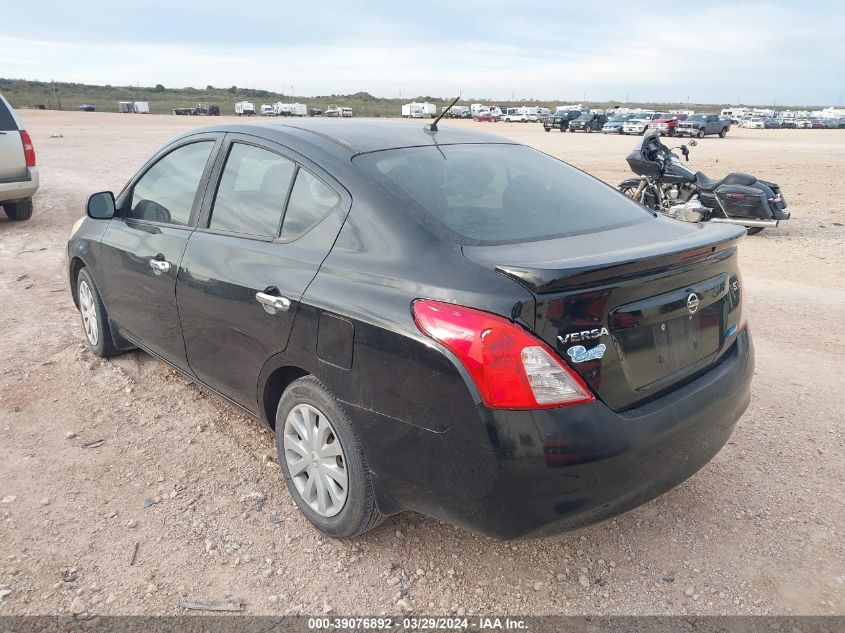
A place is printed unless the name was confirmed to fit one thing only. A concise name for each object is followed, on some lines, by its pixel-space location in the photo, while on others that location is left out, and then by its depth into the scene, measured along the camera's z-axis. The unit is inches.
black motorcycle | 373.4
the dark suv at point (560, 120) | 1863.9
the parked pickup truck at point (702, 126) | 1576.0
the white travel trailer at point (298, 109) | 3192.4
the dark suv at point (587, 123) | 1835.6
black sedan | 85.2
